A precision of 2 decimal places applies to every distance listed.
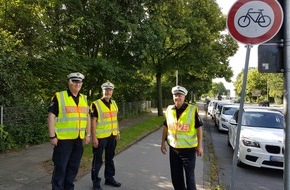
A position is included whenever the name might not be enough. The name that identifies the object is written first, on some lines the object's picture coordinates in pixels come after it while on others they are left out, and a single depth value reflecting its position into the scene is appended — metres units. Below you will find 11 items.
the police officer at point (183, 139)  4.53
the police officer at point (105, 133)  5.55
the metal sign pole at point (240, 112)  3.83
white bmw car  7.36
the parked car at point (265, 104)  50.89
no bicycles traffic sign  3.59
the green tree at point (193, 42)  20.38
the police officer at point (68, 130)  4.61
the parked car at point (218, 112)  18.08
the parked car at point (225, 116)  16.12
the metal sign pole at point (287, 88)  3.48
